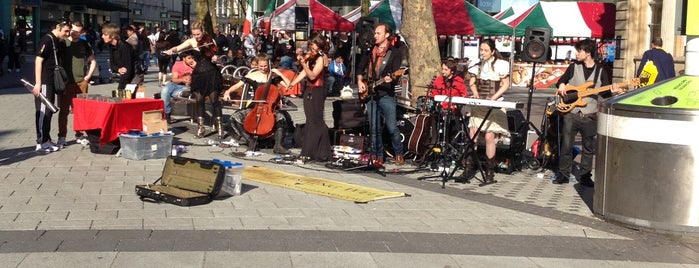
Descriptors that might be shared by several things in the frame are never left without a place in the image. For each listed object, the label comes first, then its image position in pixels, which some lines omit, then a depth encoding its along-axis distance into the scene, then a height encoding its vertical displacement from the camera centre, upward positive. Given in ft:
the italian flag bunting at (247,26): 129.59 +4.27
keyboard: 31.12 -1.23
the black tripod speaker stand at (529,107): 39.01 -1.66
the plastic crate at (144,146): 37.04 -3.33
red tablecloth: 38.04 -2.31
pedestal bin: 25.41 -2.34
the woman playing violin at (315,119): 38.86 -2.31
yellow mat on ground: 30.42 -4.04
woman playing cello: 41.96 -2.42
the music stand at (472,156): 34.06 -3.26
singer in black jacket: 37.35 -0.79
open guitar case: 27.81 -3.67
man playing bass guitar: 35.53 -1.75
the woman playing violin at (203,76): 45.80 -0.83
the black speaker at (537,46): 40.86 +0.77
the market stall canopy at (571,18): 97.30 +4.65
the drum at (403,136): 40.68 -3.03
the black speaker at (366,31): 38.73 +1.18
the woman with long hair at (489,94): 35.55 -1.13
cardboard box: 38.73 -2.54
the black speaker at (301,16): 94.53 +4.20
